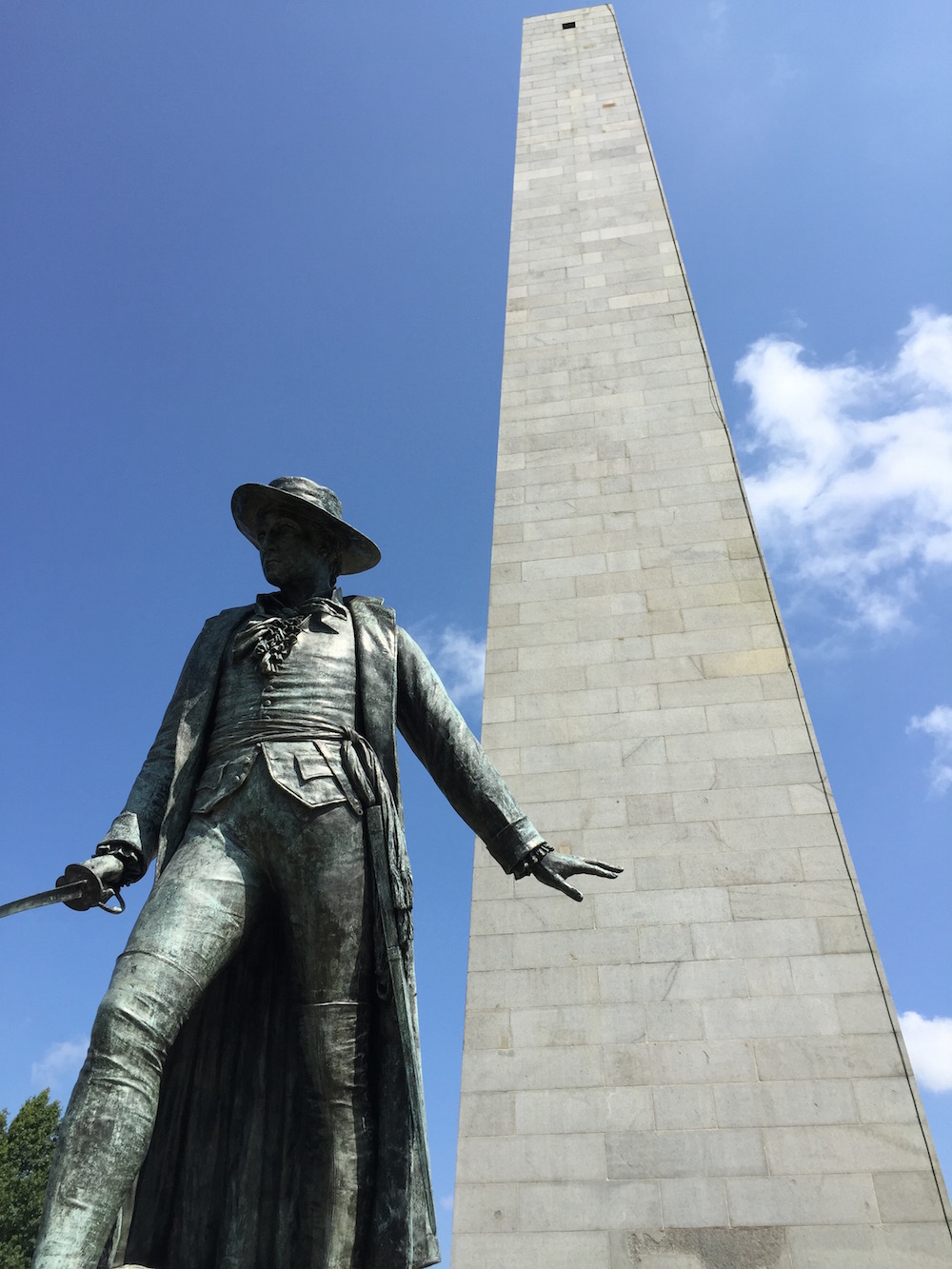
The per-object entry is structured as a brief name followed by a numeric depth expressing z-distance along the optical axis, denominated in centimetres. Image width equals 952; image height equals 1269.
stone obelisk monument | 639
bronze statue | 272
